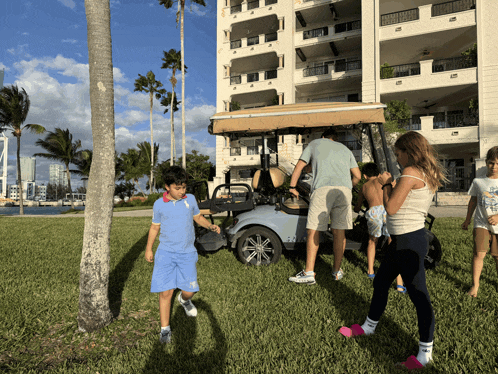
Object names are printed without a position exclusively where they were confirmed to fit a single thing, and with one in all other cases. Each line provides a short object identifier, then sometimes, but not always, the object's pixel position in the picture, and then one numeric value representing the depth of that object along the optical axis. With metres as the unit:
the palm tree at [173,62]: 36.41
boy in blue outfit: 2.61
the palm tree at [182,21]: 27.60
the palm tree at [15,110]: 24.39
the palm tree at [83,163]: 37.77
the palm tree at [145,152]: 44.92
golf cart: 4.59
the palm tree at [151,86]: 44.72
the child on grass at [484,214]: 3.13
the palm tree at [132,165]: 41.84
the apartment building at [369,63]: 18.09
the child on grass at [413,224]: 2.05
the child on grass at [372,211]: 3.99
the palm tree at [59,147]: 33.03
